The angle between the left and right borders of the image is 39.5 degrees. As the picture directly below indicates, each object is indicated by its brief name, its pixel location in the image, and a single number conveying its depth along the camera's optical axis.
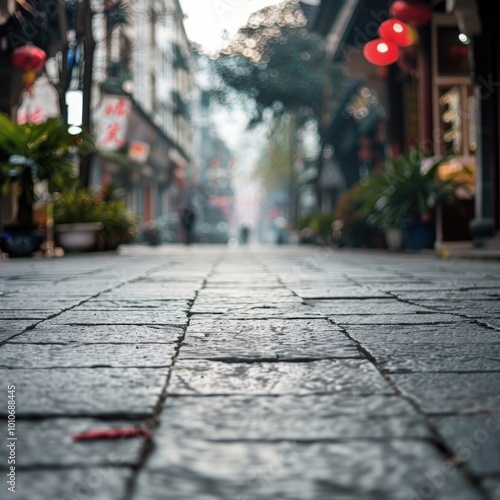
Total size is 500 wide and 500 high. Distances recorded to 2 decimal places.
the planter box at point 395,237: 11.57
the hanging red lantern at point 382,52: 11.46
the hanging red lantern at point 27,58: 11.78
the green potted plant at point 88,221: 12.07
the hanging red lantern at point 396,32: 11.16
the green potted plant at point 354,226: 14.07
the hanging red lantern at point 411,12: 10.49
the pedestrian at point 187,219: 22.52
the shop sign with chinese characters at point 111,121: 20.12
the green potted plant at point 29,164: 10.25
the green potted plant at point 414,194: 10.12
